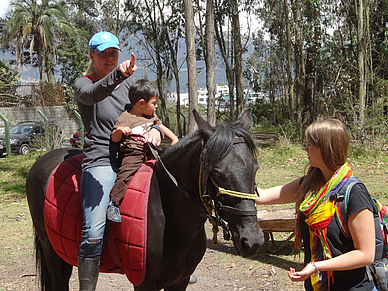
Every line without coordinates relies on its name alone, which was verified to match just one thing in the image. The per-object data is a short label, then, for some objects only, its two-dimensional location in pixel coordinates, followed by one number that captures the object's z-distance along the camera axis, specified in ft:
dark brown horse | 7.80
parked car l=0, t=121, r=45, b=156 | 55.93
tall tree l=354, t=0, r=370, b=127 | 50.47
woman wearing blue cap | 9.92
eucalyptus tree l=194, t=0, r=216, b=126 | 45.78
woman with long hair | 7.11
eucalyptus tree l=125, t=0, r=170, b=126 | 94.27
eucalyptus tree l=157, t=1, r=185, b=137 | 91.91
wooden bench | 18.97
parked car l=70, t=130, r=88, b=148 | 59.72
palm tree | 108.17
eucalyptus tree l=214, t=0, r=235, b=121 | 80.01
